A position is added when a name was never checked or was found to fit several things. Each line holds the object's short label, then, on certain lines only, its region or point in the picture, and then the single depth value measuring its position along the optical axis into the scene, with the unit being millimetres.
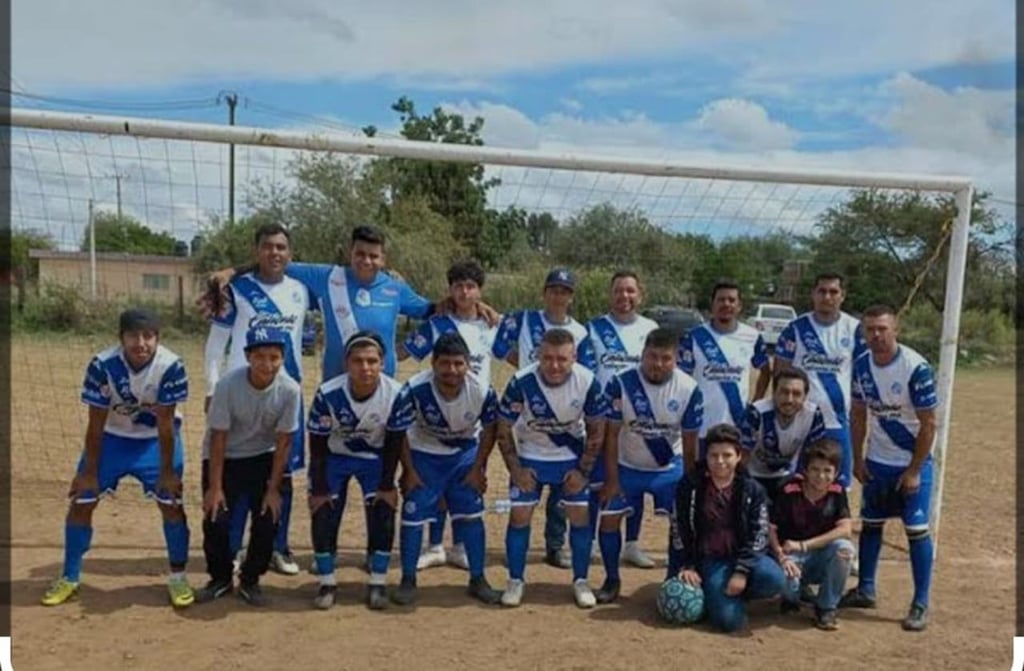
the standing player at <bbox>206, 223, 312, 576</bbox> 5680
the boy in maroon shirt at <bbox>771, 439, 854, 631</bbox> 5297
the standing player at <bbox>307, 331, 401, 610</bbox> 5309
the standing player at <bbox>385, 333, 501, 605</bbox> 5484
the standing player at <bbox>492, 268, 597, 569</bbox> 6043
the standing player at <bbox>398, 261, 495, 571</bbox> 5945
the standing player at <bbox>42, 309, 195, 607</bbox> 5188
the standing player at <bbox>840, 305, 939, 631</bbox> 5473
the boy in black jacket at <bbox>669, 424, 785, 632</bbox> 5203
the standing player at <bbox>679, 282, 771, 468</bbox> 6102
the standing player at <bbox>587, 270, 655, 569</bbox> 6066
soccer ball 5199
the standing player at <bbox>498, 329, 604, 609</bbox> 5480
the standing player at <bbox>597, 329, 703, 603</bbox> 5547
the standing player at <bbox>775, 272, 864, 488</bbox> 5988
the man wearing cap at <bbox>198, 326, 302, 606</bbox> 5219
